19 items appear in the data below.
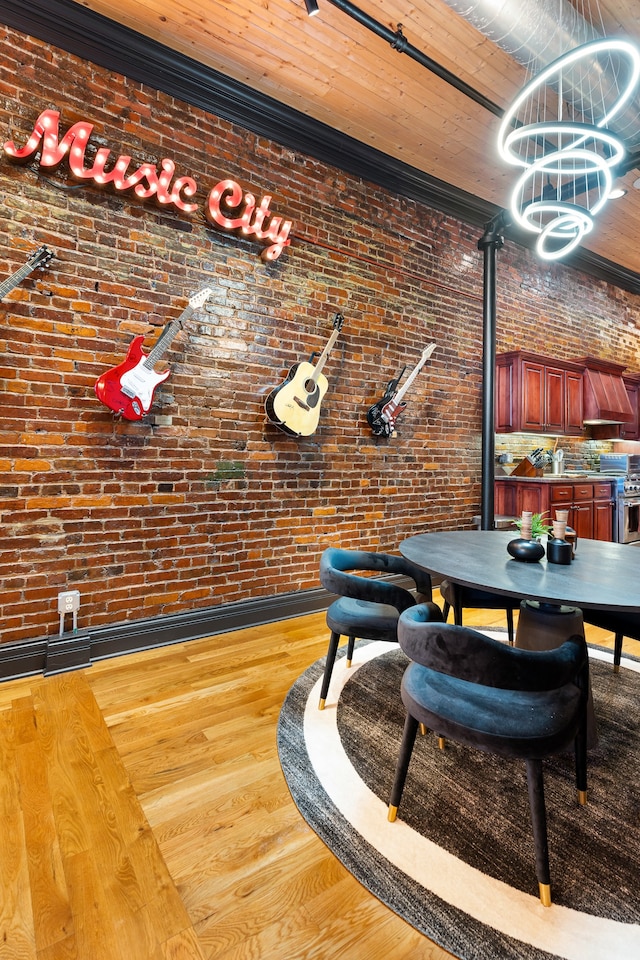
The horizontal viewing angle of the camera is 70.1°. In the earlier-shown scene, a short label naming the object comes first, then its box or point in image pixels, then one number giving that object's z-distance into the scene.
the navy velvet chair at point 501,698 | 1.22
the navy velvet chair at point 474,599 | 2.43
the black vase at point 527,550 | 1.94
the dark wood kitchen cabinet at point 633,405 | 6.18
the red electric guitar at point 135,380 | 2.66
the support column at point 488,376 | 4.56
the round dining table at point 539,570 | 1.49
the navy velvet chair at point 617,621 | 2.12
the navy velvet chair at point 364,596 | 1.99
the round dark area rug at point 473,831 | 1.19
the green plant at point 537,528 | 2.20
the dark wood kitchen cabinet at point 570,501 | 4.64
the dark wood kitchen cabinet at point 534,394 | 4.85
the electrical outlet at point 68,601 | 2.61
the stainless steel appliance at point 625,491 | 5.43
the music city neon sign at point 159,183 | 2.45
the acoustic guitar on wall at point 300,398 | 3.29
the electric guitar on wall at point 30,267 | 2.38
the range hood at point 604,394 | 5.60
